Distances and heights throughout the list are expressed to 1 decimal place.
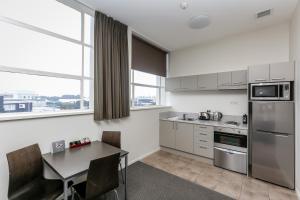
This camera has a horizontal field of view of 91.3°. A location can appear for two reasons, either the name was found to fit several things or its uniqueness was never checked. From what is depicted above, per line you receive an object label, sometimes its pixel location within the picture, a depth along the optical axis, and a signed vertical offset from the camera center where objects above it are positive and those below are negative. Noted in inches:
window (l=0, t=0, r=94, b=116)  70.6 +24.3
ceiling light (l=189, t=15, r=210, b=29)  105.7 +59.5
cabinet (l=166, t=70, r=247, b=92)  126.0 +18.4
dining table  55.6 -27.3
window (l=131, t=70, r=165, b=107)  141.8 +12.0
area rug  86.7 -56.6
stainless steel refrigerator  93.0 -27.3
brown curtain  98.5 +22.1
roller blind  139.9 +45.1
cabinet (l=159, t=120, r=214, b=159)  128.7 -35.8
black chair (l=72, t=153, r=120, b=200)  56.7 -32.5
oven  111.3 -39.7
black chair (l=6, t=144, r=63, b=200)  57.7 -34.2
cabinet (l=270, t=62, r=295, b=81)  93.6 +19.1
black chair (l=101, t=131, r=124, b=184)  95.6 -25.1
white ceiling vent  100.1 +61.0
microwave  93.5 +6.2
